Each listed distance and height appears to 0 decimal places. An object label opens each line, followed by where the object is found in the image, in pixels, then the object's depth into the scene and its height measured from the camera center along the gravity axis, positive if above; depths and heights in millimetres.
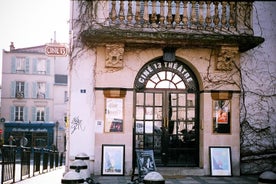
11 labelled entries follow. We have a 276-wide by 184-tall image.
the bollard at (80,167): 8742 -941
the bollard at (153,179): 6539 -886
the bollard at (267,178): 6875 -898
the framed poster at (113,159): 11602 -1006
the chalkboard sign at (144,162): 10086 -955
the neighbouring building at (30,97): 43656 +2930
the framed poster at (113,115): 11977 +283
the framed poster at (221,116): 12289 +282
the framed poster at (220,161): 11828 -1062
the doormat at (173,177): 11453 -1486
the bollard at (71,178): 6719 -913
